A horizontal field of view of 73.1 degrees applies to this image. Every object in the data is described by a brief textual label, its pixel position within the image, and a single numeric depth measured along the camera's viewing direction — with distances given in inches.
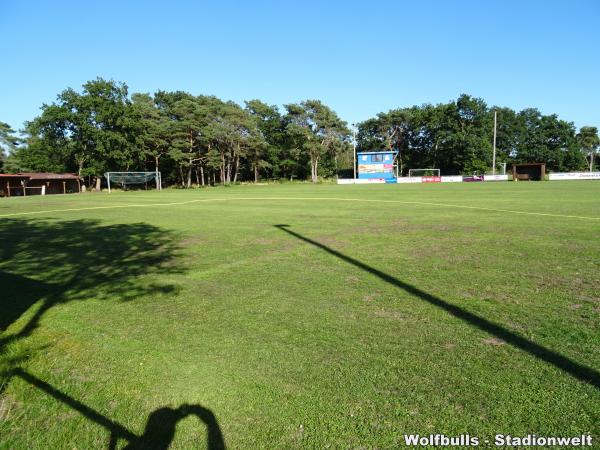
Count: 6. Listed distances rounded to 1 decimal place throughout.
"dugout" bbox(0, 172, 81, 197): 2060.8
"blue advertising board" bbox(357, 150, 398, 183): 2452.0
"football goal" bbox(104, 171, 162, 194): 2156.7
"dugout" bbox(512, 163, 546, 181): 2416.3
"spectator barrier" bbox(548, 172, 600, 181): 2304.4
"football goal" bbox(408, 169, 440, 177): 3122.5
